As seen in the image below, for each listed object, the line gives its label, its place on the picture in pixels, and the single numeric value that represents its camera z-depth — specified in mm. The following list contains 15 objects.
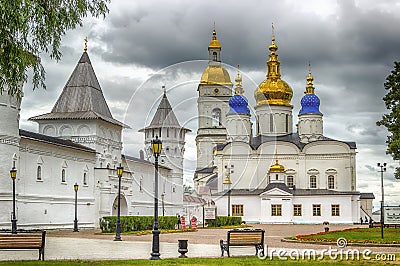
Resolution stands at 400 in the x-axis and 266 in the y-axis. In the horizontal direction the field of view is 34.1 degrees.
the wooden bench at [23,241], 16375
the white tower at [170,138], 66688
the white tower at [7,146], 32844
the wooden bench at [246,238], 17828
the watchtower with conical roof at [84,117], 46531
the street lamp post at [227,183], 64775
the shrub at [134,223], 34156
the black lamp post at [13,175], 28916
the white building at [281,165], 62000
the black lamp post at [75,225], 37969
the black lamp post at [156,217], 16488
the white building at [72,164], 34062
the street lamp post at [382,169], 29844
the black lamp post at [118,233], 26709
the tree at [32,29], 13719
